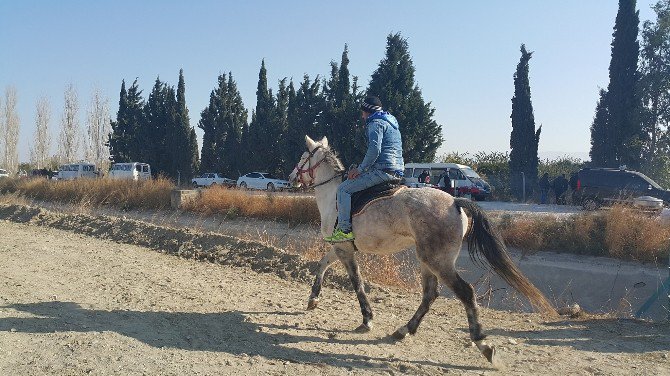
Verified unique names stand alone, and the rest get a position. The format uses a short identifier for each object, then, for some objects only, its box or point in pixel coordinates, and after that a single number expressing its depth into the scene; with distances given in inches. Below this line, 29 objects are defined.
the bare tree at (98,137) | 2795.3
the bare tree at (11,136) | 3147.1
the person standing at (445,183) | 1142.3
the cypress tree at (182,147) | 2217.0
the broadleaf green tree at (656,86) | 1606.8
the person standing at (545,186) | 1337.4
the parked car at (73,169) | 1960.0
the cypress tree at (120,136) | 2401.6
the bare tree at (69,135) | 2896.2
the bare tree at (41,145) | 3110.2
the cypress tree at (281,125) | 1782.0
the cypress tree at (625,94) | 1542.8
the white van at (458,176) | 1285.7
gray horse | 241.0
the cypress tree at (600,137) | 1578.5
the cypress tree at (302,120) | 1702.8
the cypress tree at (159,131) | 2261.6
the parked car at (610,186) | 1010.7
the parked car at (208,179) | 1911.9
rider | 270.4
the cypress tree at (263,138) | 1913.1
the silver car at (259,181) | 1680.6
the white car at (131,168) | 1806.1
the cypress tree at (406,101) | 1557.6
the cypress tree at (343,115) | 1574.8
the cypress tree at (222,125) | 2112.5
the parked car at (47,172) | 2158.7
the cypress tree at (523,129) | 1537.9
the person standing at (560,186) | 1275.8
